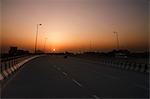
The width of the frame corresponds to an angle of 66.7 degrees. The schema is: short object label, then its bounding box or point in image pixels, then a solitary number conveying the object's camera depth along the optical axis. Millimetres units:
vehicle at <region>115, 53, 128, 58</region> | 37170
